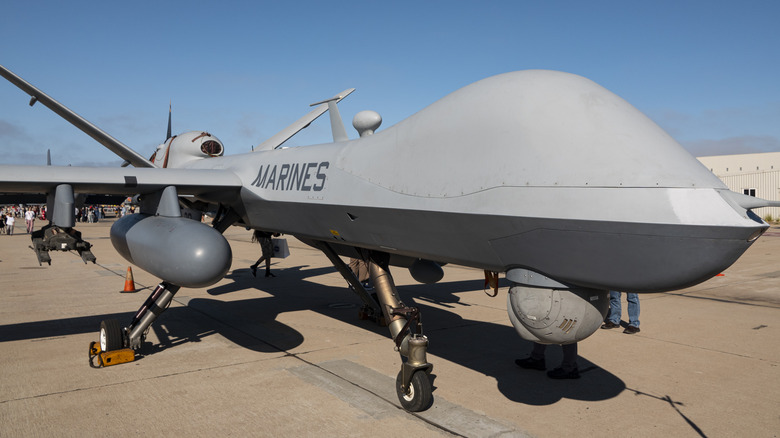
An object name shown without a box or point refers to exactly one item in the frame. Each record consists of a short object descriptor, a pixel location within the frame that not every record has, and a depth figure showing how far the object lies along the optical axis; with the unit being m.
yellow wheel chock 6.86
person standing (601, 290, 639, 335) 8.66
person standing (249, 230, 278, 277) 12.03
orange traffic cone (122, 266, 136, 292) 12.89
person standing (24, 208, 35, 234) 30.58
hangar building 44.78
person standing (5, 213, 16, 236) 32.75
